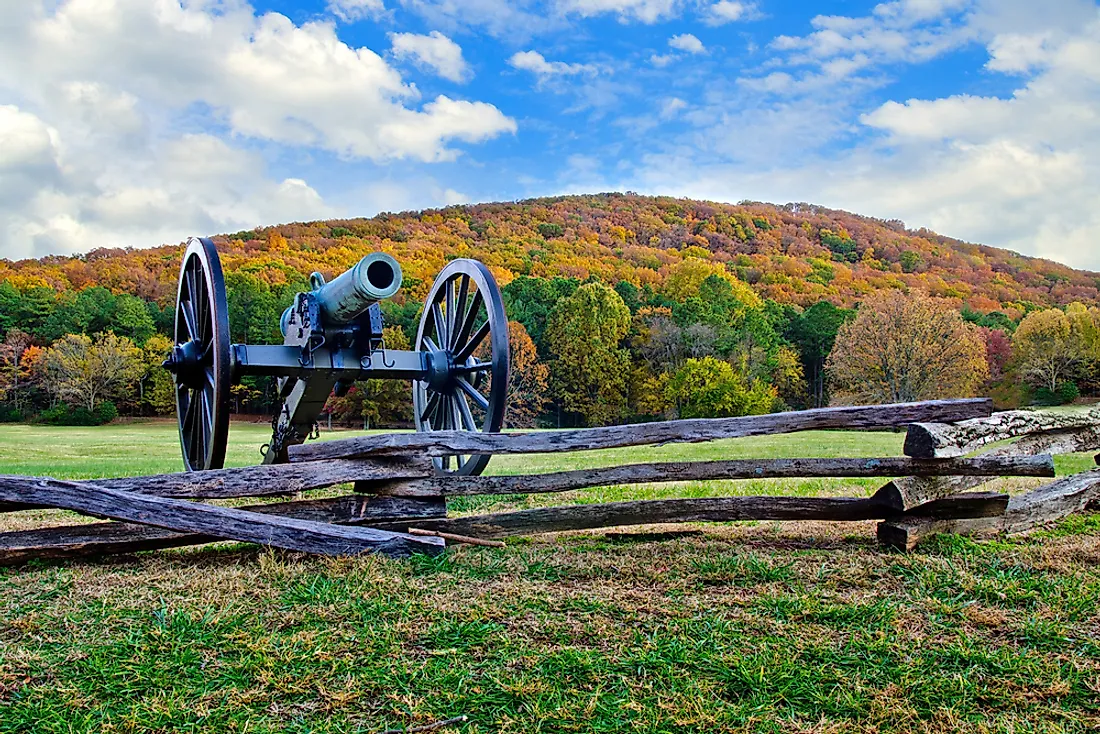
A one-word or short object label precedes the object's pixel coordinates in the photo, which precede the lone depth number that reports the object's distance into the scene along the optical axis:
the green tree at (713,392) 34.84
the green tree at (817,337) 45.69
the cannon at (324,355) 6.38
